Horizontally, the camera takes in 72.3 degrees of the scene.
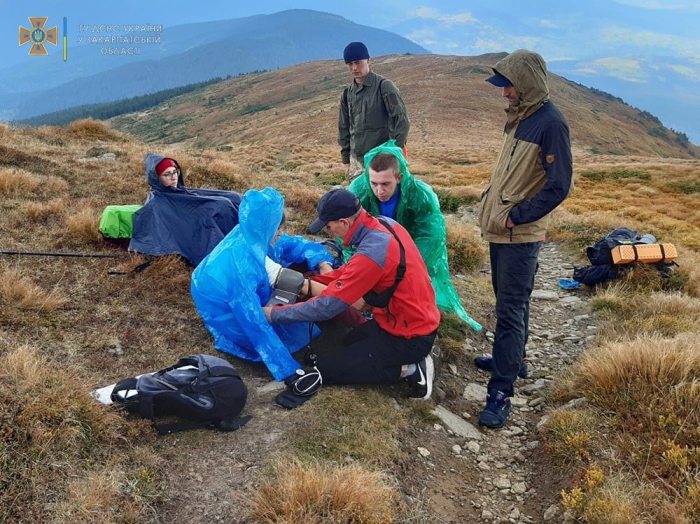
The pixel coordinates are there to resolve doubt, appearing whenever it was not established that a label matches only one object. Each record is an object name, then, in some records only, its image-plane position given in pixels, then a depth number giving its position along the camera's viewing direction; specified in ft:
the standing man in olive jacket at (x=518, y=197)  11.50
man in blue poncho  13.62
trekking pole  18.76
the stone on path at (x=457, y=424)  13.19
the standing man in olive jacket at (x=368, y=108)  20.07
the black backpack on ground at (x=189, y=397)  11.04
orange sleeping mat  22.84
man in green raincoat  16.08
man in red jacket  12.14
